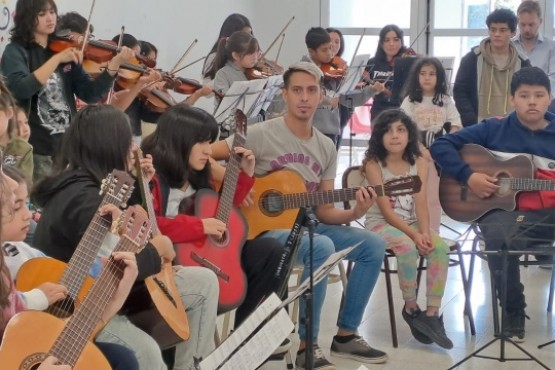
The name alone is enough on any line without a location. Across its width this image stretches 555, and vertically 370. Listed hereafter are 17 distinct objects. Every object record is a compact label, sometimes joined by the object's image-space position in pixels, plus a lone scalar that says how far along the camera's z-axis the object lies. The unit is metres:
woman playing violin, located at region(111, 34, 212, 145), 4.91
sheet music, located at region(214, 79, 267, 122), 5.11
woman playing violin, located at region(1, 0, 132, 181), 4.05
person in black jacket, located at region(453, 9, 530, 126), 5.50
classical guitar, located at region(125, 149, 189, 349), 2.71
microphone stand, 2.75
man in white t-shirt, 3.71
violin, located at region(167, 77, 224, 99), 5.52
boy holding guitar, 3.78
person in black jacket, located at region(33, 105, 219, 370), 2.64
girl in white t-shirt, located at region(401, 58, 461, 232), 5.31
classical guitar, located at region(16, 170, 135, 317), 2.38
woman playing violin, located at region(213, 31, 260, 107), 5.58
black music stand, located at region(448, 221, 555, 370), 3.41
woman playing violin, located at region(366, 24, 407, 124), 6.79
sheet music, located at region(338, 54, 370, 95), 6.57
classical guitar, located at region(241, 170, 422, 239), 3.61
